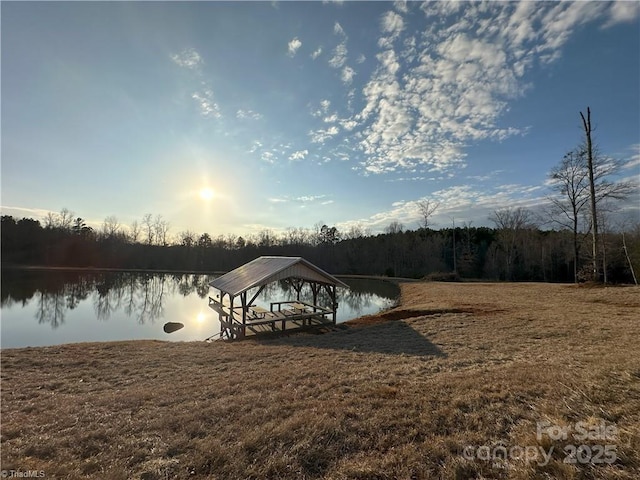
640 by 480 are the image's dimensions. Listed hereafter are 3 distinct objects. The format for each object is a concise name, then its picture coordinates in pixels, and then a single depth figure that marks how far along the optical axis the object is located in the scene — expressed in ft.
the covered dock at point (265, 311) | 40.20
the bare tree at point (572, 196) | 63.36
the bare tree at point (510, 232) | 124.67
